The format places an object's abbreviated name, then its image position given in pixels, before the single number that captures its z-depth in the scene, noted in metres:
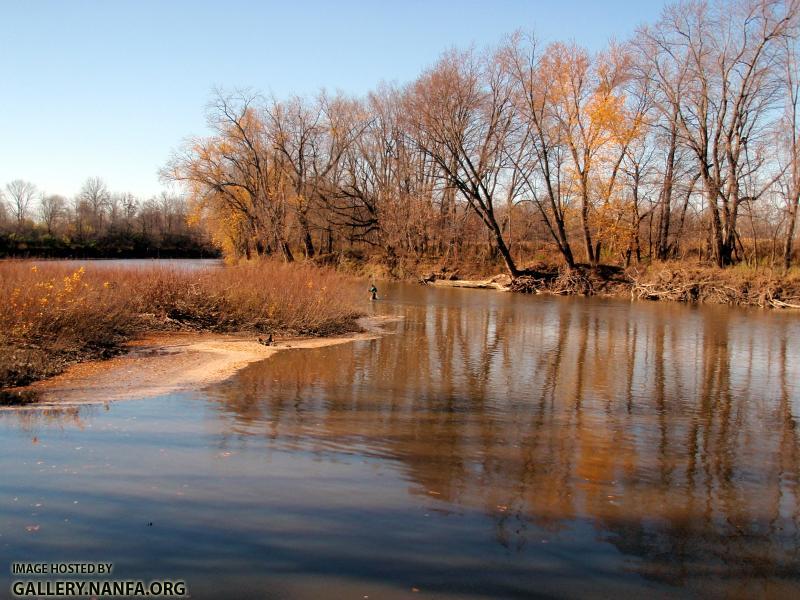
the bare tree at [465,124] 42.06
